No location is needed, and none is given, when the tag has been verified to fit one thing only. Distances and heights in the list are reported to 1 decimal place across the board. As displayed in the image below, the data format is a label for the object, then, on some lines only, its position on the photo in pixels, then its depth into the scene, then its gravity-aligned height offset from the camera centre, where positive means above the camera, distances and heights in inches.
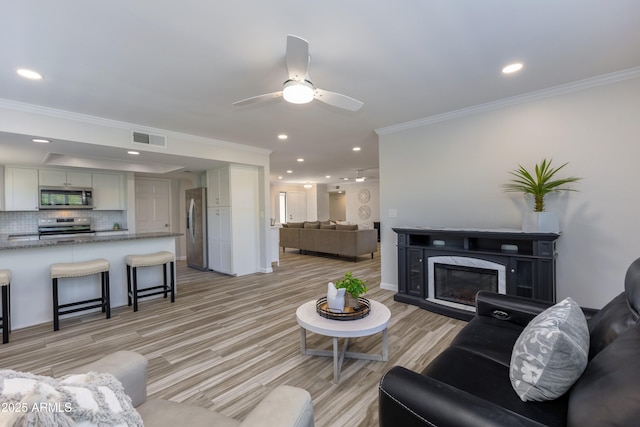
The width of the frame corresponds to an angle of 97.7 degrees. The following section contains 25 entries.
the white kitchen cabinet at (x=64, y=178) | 211.6 +29.1
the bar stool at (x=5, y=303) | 106.7 -33.7
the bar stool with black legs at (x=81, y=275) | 120.4 -27.4
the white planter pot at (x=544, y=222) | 111.5 -5.4
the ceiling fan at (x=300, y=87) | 73.8 +38.3
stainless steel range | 214.4 -9.6
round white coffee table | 80.5 -33.9
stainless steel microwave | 211.0 +13.6
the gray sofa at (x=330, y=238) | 262.8 -27.4
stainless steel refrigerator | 239.6 -12.5
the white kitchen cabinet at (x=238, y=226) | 211.9 -10.4
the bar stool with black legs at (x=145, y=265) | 142.6 -31.1
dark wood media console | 108.1 -20.6
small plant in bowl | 90.0 -25.0
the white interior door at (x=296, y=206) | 472.2 +10.5
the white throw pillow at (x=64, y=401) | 21.1 -15.8
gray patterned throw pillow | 42.0 -23.2
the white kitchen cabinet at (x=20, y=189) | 199.2 +19.8
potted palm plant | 111.9 +8.8
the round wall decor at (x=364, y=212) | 448.2 -1.4
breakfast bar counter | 123.2 -25.4
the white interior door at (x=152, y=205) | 260.8 +8.9
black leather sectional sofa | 31.8 -27.0
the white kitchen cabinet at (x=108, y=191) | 228.8 +19.4
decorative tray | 86.7 -32.1
